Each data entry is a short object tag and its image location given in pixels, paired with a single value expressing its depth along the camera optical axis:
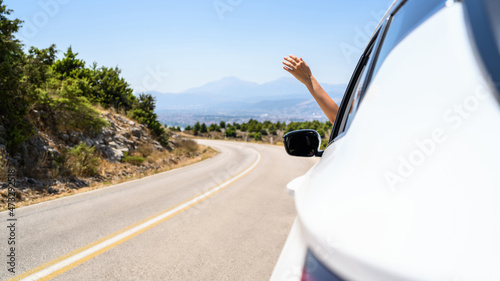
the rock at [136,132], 19.56
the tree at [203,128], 71.12
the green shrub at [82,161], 11.43
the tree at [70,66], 17.93
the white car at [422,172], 0.56
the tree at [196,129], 69.62
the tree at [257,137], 63.88
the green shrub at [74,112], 13.23
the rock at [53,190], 9.45
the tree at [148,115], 22.83
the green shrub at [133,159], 15.71
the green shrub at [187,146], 24.79
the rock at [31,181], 9.31
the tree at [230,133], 67.75
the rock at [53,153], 11.09
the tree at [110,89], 20.72
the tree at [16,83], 9.53
